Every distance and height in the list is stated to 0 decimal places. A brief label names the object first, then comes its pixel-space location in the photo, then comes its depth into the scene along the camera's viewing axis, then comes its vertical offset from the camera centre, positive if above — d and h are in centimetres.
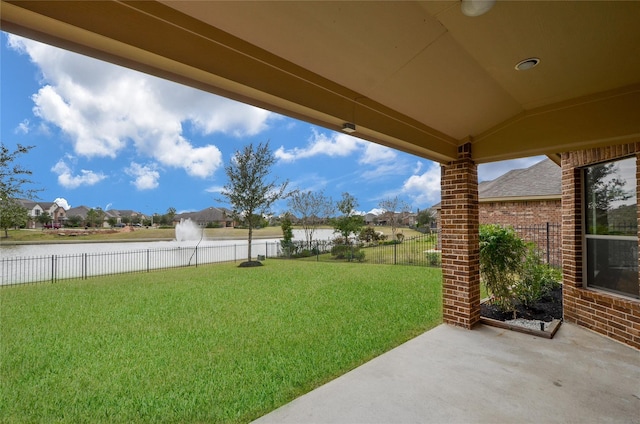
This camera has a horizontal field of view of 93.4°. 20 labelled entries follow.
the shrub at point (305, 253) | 1697 -205
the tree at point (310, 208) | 1919 +57
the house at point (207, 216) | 2212 +19
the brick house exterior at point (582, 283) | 377 -104
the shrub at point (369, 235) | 1863 -120
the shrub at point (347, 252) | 1477 -184
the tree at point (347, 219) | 1741 -14
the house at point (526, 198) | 1055 +63
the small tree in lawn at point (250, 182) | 1538 +181
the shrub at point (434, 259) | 1174 -175
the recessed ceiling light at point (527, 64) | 250 +130
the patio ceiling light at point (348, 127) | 298 +90
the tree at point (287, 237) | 1712 -115
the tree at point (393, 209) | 2522 +63
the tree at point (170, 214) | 2486 +34
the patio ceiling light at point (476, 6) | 178 +126
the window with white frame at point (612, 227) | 393 -17
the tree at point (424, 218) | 2923 -19
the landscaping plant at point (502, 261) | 506 -77
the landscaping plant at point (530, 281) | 531 -118
